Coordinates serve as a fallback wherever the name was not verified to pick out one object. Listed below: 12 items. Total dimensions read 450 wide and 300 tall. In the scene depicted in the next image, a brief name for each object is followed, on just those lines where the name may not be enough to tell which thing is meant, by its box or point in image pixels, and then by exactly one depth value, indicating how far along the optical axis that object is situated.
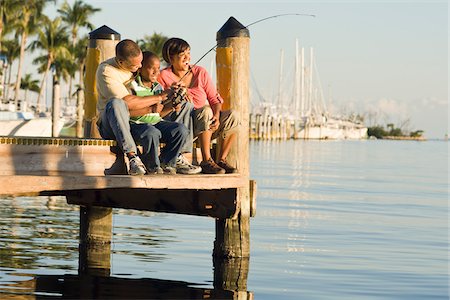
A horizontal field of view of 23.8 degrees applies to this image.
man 9.95
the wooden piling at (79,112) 57.20
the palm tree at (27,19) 74.44
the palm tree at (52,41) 81.69
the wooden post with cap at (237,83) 11.74
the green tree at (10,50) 84.00
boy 10.48
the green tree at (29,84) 101.99
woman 11.01
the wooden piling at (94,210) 12.88
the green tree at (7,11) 69.88
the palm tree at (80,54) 86.44
